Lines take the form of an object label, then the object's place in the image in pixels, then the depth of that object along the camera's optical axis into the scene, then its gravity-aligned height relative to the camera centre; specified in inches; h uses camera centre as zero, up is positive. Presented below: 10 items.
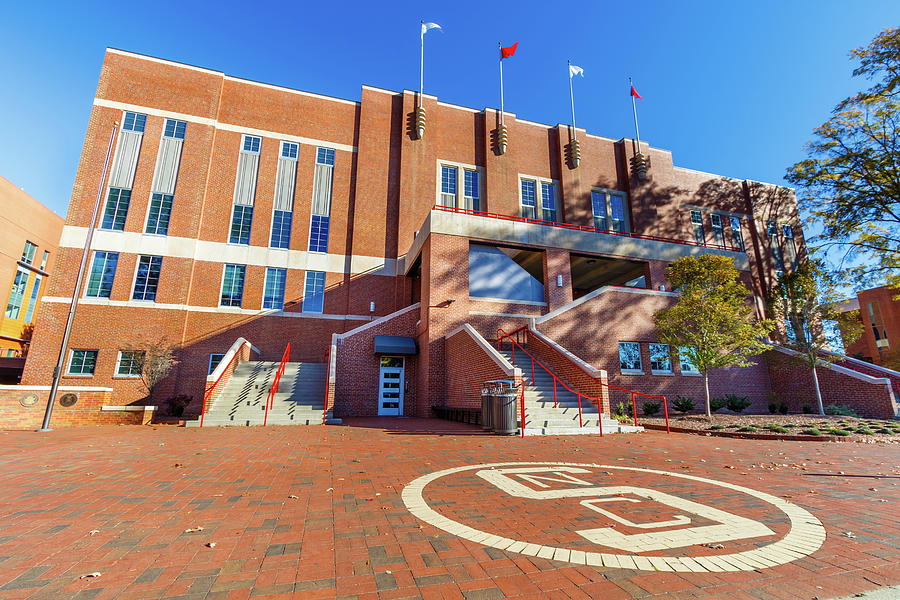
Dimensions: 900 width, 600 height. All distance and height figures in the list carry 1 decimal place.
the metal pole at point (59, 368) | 468.8 +19.0
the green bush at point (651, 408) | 626.8 -31.4
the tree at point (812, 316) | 713.0 +134.4
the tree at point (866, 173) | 691.4 +401.6
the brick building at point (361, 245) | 720.3 +296.5
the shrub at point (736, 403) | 685.9 -25.3
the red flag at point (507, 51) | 1088.8 +901.4
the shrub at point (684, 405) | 665.8 -28.2
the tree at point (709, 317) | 634.2 +115.5
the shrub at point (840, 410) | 631.2 -33.7
